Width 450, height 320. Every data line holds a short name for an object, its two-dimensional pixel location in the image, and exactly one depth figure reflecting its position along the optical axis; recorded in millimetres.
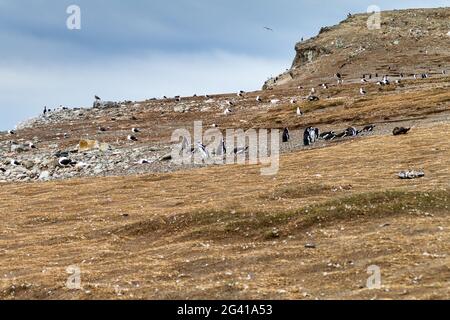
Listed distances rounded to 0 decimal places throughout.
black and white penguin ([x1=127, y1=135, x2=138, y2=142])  66188
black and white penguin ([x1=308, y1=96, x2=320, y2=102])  80806
